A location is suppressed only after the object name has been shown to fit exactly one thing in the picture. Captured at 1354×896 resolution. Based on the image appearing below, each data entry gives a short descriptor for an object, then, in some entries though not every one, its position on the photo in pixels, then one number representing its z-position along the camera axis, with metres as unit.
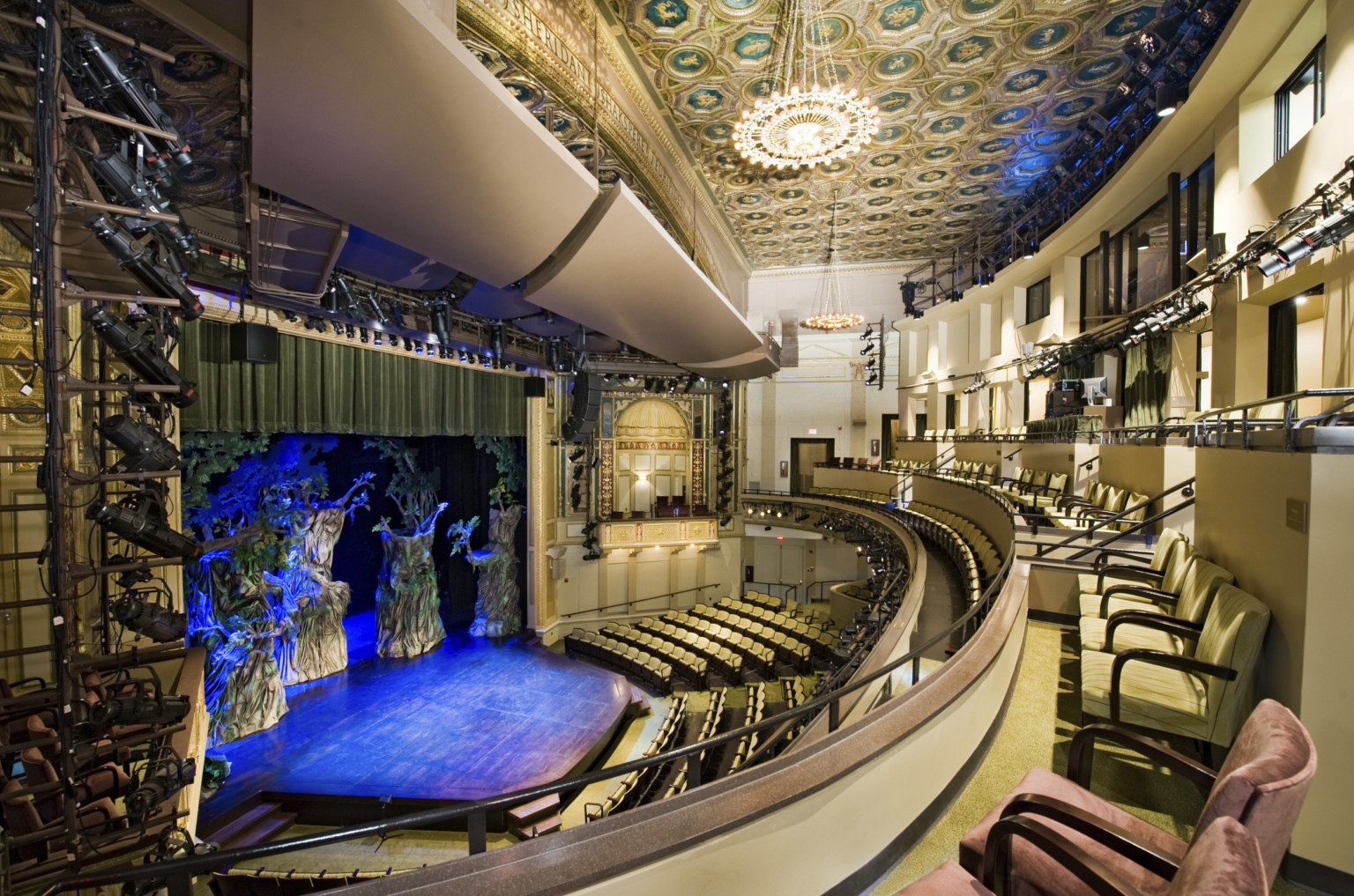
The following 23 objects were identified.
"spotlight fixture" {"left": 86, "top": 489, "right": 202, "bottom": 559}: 4.34
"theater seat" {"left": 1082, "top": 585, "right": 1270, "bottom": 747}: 2.39
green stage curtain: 7.61
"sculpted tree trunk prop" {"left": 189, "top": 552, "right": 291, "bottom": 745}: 8.37
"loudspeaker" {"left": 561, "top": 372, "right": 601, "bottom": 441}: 13.01
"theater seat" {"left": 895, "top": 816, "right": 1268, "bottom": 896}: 1.03
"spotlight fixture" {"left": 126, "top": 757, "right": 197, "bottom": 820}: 3.79
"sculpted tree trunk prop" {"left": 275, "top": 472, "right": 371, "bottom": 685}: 9.88
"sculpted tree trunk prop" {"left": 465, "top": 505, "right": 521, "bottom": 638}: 13.17
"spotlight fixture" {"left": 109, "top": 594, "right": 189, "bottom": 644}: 4.58
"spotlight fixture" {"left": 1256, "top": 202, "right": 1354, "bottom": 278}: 4.16
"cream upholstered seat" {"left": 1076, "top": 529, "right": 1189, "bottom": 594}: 4.16
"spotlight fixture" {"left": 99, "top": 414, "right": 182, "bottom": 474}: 4.36
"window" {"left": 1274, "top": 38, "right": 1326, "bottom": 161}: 5.32
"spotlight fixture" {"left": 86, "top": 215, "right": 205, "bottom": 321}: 3.86
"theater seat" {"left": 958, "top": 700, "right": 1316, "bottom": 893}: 1.24
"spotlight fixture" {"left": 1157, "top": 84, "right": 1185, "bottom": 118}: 6.65
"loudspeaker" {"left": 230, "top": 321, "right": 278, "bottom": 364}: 7.34
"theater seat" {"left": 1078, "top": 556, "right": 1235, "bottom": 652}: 3.01
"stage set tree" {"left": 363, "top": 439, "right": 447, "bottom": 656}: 11.65
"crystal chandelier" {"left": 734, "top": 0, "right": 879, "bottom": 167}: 6.65
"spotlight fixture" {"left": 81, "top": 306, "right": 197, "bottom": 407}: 4.29
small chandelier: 17.91
